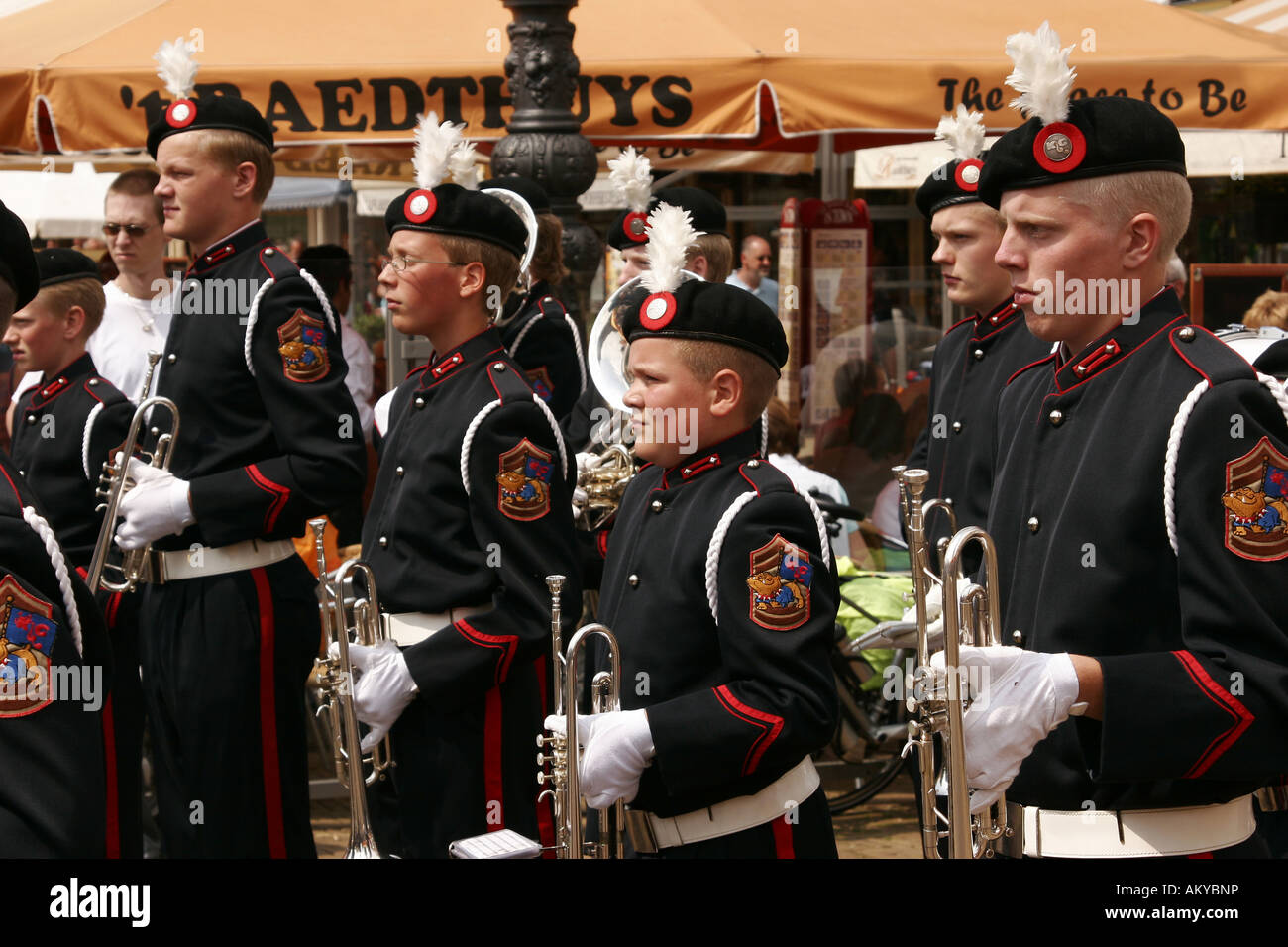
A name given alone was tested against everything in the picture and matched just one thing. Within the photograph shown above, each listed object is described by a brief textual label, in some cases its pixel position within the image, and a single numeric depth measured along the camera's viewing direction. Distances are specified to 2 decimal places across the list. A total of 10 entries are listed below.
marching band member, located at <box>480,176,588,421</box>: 6.19
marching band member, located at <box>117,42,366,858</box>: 4.62
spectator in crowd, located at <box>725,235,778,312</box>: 13.00
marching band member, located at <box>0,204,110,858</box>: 2.10
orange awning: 6.66
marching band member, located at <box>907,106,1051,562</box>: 4.86
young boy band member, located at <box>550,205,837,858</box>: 3.11
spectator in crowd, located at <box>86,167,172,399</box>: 7.02
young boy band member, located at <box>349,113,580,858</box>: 4.12
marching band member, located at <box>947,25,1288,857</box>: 2.49
